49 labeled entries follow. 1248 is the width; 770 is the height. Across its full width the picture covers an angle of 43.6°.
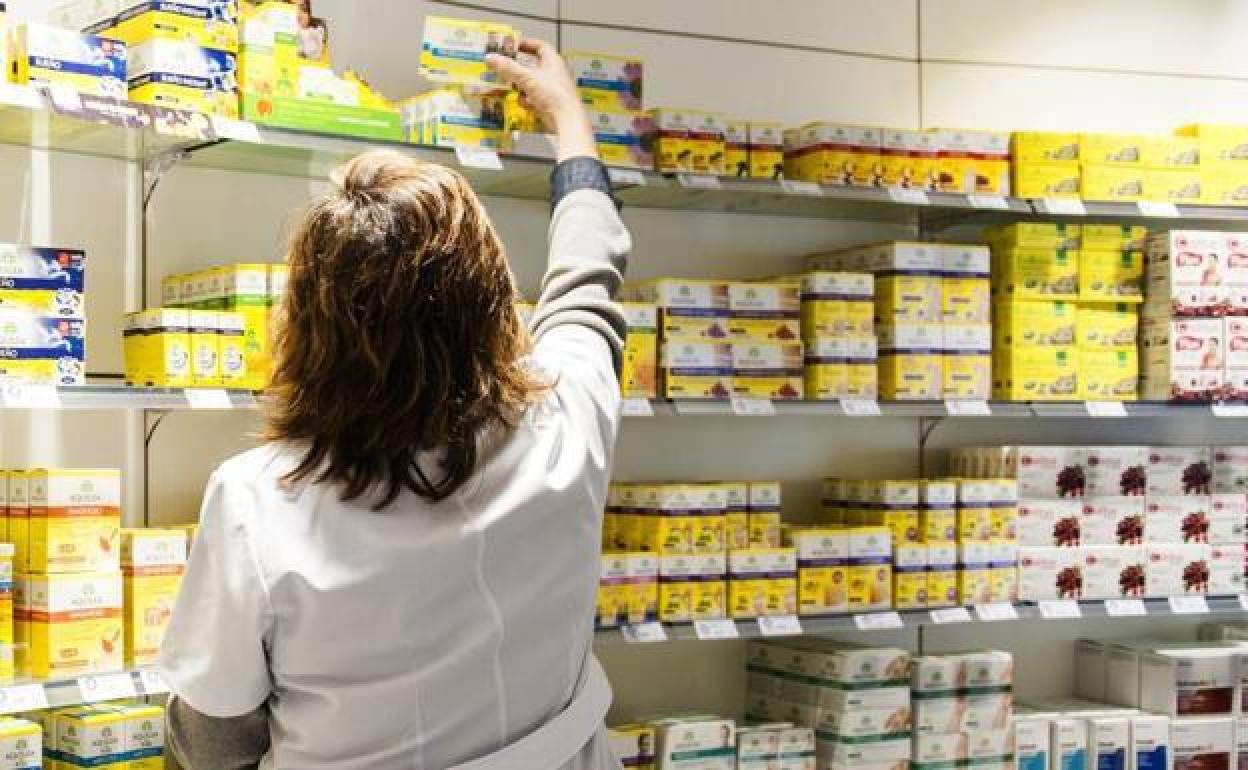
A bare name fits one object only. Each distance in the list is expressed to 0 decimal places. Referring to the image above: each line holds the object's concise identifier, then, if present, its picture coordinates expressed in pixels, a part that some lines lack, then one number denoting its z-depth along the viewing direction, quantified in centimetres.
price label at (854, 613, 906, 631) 430
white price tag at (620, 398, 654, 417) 397
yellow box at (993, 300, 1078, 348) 463
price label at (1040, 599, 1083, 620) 456
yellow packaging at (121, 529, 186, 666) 330
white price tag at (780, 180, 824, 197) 422
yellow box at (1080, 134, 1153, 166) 473
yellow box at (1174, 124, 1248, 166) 486
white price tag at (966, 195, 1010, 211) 447
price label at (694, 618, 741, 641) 406
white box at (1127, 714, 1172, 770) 468
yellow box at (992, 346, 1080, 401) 460
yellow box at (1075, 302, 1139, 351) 470
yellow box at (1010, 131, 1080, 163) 465
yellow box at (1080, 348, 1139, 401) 470
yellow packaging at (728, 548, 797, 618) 419
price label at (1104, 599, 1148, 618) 462
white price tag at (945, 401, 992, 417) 443
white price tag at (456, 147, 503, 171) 369
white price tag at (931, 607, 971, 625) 440
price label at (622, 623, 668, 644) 398
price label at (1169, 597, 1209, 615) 469
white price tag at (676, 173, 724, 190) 406
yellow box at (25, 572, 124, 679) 313
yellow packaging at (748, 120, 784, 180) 426
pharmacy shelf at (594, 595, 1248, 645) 404
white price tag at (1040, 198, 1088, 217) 456
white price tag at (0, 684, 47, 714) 302
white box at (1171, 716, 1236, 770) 473
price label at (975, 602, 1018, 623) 447
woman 184
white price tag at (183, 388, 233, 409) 331
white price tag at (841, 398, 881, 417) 430
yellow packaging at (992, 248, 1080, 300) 467
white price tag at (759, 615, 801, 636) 416
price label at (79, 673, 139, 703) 313
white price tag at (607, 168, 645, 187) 398
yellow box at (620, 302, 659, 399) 408
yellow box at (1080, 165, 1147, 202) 473
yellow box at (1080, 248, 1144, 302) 474
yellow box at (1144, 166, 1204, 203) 480
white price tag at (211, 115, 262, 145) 335
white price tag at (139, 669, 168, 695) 321
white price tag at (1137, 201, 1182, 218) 468
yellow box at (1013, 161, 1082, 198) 466
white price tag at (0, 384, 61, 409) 306
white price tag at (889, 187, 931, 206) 435
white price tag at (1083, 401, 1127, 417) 461
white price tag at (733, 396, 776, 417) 414
